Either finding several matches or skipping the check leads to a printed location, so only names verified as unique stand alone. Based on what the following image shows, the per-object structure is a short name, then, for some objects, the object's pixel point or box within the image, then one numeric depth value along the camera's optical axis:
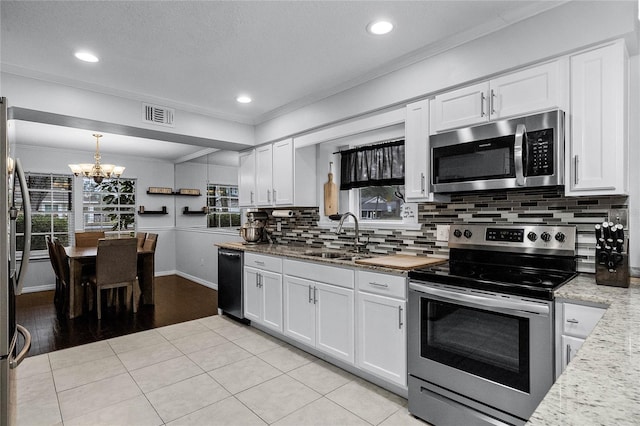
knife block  1.77
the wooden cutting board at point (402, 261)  2.44
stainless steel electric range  1.77
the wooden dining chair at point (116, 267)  4.44
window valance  3.23
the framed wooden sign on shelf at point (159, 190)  7.10
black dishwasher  3.99
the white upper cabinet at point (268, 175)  3.89
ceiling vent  3.51
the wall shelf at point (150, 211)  6.99
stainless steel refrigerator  1.50
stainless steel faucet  3.31
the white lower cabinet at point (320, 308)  2.73
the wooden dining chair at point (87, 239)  5.71
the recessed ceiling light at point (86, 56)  2.60
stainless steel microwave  1.99
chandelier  5.21
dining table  4.44
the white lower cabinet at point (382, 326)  2.36
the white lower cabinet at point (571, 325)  1.62
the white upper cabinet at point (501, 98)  2.04
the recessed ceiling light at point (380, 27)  2.23
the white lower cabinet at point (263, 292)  3.43
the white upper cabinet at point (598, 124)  1.83
